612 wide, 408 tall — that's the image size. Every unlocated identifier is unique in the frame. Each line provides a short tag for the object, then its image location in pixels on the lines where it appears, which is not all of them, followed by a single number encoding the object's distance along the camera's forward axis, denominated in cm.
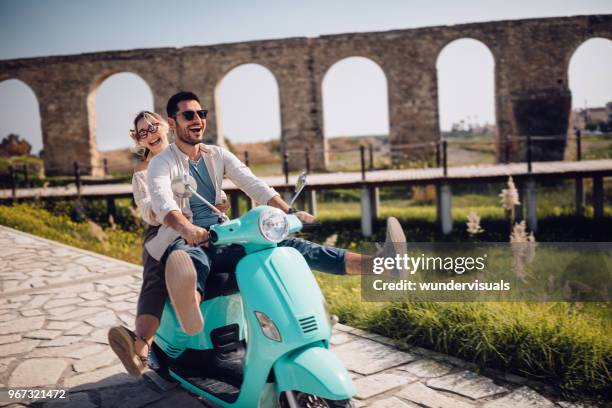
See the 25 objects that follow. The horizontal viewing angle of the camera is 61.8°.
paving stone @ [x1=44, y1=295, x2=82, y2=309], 457
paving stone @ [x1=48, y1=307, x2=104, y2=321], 422
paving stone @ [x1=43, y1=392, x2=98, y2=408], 272
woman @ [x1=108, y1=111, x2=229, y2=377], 244
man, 206
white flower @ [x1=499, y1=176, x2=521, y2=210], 516
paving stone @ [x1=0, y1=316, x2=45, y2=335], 396
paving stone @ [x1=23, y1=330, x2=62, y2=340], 379
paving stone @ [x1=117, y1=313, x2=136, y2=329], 401
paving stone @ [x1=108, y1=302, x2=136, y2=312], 438
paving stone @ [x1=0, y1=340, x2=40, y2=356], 352
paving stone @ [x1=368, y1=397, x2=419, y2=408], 257
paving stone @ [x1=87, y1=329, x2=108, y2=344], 371
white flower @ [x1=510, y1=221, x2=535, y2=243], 415
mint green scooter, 192
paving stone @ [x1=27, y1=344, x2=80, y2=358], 345
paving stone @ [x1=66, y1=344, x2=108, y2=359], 344
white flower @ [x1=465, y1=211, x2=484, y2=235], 475
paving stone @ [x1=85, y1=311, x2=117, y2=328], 404
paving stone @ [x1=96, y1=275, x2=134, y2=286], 520
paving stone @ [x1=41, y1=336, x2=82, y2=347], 364
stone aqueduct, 1573
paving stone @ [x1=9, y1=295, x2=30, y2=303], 475
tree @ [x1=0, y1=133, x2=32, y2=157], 2905
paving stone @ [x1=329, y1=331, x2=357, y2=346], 350
